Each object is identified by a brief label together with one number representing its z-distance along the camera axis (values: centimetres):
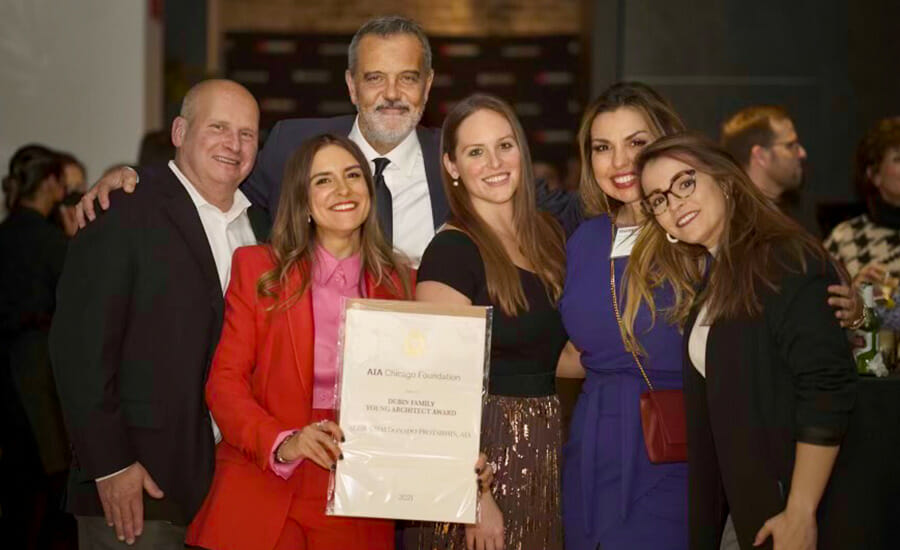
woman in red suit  288
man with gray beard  367
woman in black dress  303
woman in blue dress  297
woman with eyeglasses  255
